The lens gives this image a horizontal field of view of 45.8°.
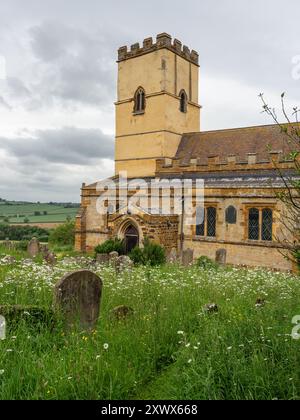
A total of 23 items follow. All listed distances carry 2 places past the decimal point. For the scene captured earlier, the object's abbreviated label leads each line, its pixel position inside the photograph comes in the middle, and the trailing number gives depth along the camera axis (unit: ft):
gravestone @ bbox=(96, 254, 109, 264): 47.50
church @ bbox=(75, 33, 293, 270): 60.85
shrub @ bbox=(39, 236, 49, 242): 137.02
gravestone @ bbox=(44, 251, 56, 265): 40.55
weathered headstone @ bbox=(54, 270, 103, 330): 17.21
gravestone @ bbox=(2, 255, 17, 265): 32.22
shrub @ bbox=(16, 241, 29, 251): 71.79
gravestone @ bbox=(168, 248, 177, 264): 51.53
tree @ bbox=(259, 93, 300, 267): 13.21
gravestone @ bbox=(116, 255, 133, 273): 36.76
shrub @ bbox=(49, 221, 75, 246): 115.44
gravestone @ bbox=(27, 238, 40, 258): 52.09
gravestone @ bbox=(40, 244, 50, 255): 51.79
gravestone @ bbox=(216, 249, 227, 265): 50.70
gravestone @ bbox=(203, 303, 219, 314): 18.96
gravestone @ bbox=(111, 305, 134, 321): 18.60
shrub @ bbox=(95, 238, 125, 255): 62.50
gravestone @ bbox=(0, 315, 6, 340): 14.30
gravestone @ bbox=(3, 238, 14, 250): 57.11
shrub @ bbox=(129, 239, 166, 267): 49.69
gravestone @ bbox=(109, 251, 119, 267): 41.37
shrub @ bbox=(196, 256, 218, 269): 45.14
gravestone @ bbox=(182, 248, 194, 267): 48.08
